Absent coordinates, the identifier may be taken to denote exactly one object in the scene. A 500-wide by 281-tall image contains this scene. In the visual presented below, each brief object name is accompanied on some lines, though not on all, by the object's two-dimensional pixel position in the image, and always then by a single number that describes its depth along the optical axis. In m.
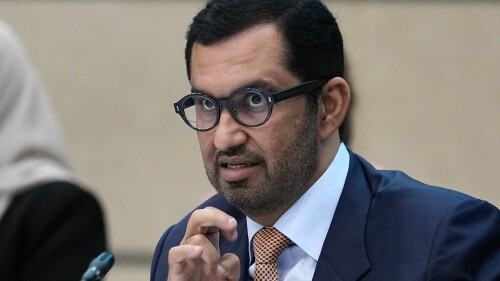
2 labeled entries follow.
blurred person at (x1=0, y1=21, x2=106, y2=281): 7.20
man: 5.10
